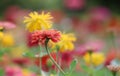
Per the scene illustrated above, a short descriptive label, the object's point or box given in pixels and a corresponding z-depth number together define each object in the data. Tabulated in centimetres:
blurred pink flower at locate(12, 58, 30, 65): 260
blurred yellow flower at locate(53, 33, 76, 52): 169
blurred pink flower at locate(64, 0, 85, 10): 639
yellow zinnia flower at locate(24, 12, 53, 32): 156
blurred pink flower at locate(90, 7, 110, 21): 556
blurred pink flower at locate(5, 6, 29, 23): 548
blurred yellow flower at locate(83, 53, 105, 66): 225
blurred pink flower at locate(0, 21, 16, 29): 167
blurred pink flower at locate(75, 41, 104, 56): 214
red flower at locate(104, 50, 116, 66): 211
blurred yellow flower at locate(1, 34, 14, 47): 282
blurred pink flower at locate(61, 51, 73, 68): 227
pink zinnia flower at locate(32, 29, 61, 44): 147
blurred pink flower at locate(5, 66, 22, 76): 194
